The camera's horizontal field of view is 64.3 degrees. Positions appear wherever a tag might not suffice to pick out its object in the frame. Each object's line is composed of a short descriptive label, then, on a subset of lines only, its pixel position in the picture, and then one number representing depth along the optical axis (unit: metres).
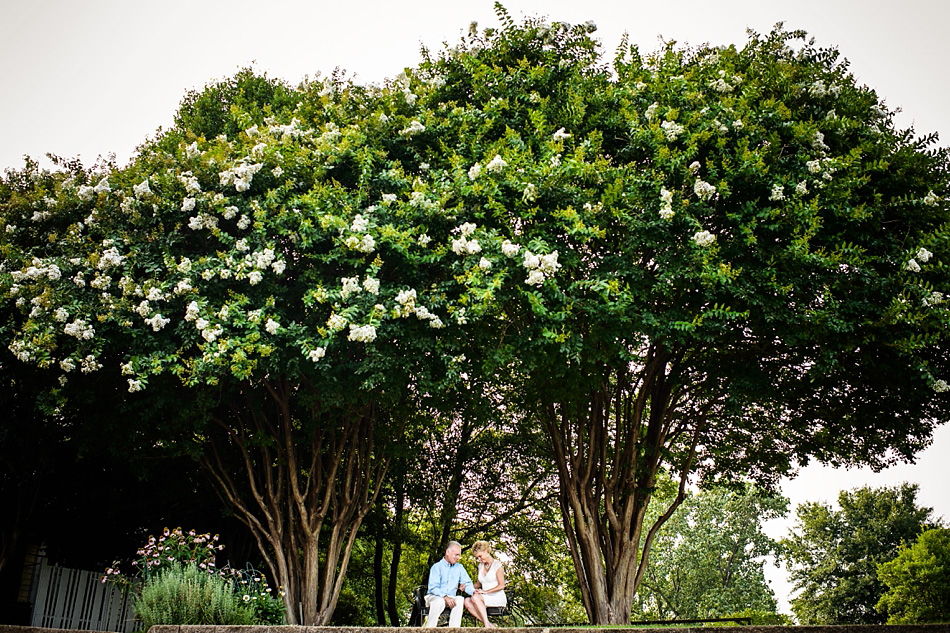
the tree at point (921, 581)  31.12
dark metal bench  10.66
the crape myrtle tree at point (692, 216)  10.59
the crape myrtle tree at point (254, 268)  10.36
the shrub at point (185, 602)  8.68
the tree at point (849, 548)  38.09
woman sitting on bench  10.38
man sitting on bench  10.29
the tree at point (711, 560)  36.03
